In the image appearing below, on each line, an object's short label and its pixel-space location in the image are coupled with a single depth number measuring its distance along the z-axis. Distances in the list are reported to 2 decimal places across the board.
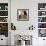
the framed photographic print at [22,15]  6.74
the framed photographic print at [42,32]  6.80
